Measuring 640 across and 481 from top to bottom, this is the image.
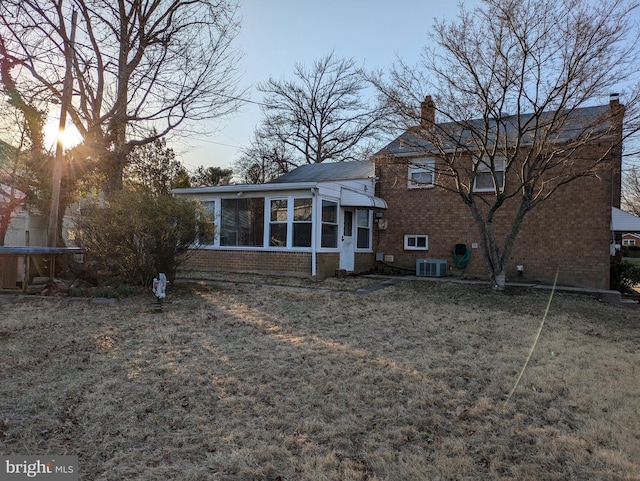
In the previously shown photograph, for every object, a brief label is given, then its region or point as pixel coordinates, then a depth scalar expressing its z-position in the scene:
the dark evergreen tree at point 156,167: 15.96
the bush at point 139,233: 8.59
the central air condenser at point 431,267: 13.12
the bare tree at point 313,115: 29.20
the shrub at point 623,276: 12.24
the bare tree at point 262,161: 30.19
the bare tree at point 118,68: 8.22
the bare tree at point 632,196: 25.27
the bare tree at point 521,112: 8.99
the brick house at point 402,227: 11.61
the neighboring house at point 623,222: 12.15
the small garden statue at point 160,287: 7.33
